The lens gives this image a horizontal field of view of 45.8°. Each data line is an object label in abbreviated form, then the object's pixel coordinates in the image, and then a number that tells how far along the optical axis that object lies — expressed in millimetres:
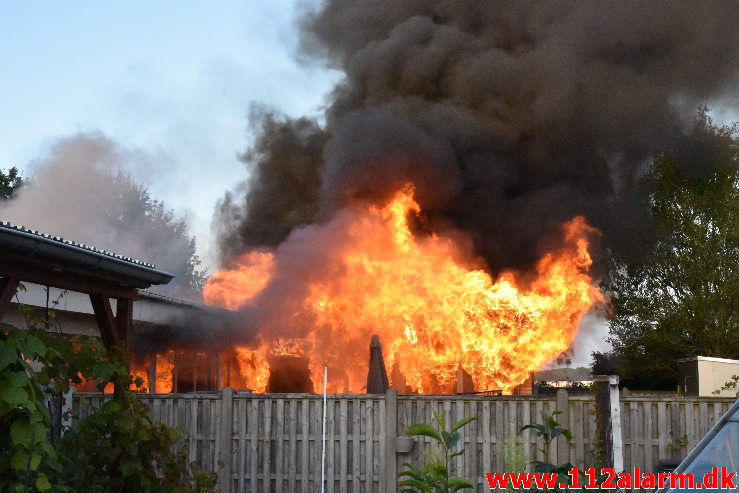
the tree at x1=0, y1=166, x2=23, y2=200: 46969
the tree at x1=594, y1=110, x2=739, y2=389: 29469
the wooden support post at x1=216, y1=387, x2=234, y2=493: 10992
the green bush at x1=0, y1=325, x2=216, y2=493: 5414
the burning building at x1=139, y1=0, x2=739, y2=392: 21344
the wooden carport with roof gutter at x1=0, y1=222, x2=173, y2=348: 7543
